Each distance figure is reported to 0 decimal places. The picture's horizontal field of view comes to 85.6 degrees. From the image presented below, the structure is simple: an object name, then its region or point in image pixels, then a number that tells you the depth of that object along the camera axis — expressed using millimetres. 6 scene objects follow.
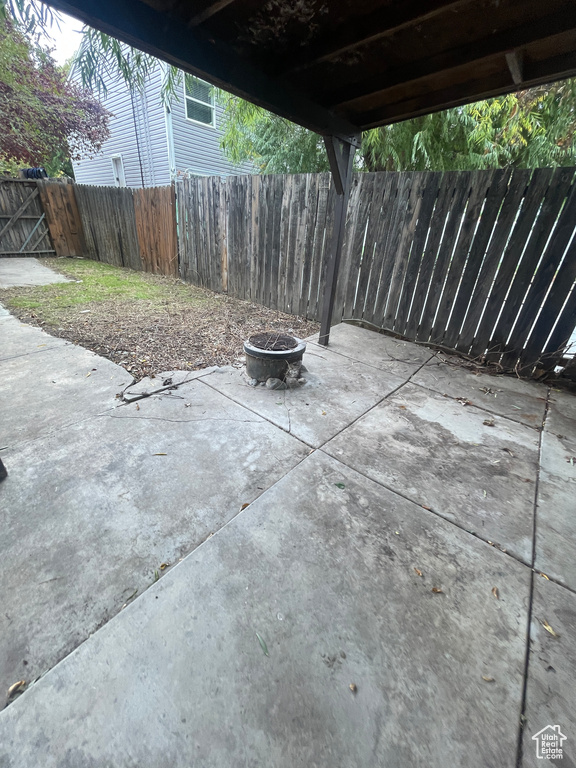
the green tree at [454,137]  5203
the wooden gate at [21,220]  7793
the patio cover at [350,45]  1618
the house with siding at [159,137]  8578
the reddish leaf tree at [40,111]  8031
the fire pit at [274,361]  2670
